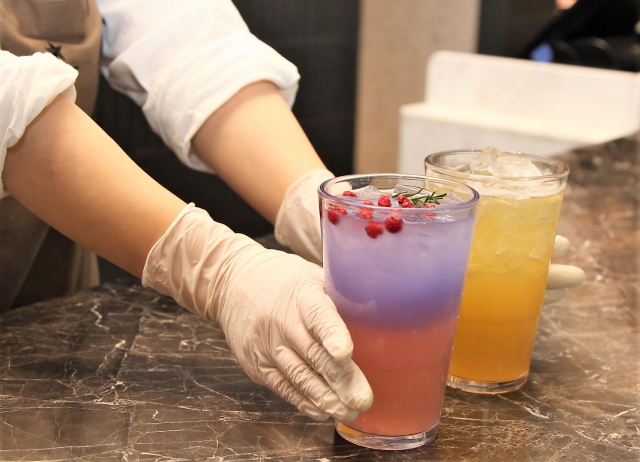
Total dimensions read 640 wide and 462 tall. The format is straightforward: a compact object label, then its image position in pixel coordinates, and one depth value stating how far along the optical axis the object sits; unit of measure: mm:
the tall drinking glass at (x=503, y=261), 847
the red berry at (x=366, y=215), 703
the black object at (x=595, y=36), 3488
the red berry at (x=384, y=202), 728
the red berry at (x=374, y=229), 700
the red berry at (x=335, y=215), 721
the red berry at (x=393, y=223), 696
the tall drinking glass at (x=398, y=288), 708
